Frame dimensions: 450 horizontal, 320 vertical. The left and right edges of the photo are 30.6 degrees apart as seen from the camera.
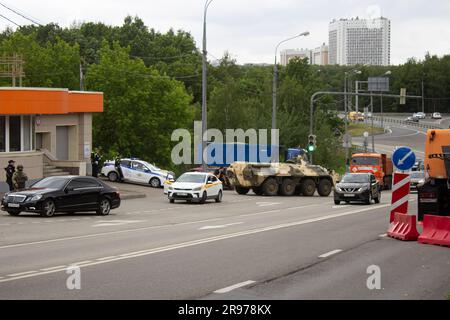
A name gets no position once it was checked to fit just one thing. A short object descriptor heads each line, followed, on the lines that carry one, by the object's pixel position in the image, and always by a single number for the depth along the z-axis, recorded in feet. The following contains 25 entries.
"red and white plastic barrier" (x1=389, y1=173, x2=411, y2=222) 65.87
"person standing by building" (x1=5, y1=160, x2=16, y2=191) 106.11
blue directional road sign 62.34
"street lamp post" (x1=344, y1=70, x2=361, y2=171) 220.72
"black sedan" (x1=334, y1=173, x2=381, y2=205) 121.80
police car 153.38
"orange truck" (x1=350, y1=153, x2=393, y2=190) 180.55
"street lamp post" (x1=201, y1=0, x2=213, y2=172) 138.51
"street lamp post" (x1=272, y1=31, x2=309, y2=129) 171.42
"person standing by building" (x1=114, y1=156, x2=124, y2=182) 152.76
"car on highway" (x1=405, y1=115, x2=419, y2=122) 414.58
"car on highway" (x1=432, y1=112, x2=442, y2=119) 425.89
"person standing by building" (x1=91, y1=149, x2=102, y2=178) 147.13
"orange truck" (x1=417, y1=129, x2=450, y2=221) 67.72
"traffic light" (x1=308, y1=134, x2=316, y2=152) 172.72
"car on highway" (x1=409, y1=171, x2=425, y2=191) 164.39
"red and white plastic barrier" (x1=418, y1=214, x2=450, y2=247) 60.95
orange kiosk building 121.29
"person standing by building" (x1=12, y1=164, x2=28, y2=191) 100.23
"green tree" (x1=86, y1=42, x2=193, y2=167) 189.78
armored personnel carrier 139.03
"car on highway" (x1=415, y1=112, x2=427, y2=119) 420.36
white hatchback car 116.16
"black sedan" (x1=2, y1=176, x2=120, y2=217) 84.33
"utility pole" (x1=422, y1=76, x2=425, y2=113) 482.32
